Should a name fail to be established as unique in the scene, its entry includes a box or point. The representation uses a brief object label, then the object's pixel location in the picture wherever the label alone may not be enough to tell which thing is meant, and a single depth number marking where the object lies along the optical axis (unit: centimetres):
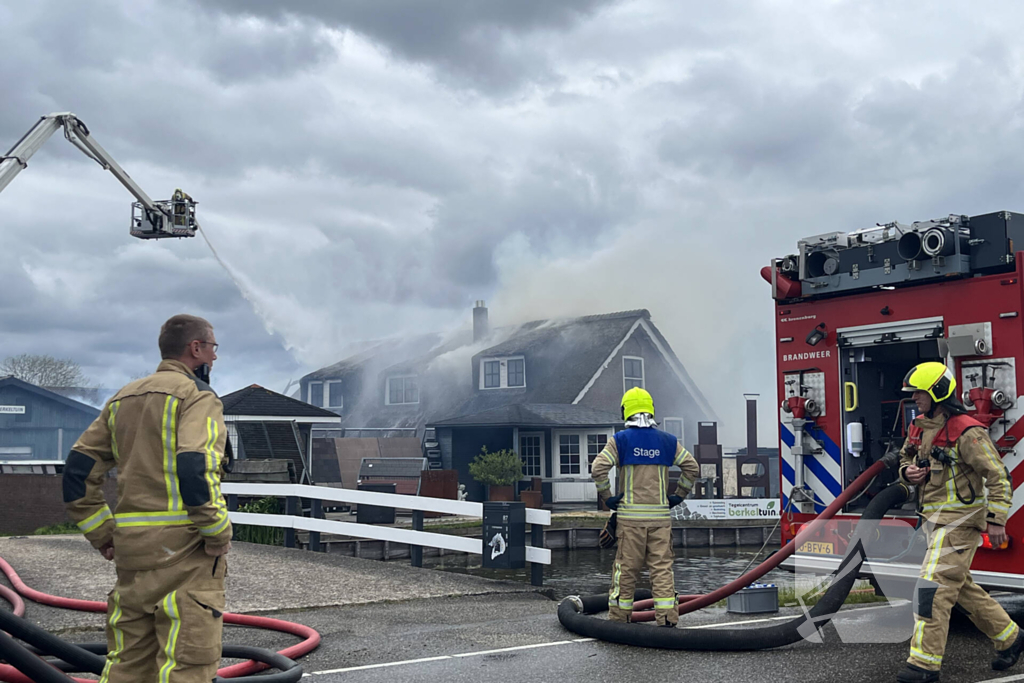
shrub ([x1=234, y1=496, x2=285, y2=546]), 1337
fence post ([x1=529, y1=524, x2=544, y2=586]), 1067
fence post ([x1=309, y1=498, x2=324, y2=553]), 1263
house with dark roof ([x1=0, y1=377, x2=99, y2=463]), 3884
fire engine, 669
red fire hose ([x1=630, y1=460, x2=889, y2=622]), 727
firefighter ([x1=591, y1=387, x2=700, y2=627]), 728
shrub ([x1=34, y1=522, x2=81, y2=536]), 1927
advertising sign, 2141
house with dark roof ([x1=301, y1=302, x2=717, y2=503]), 2803
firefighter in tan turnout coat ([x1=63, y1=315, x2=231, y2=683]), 391
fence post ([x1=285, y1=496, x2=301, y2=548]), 1281
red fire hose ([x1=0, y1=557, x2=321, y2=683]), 577
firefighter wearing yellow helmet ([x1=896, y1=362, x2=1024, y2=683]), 559
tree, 6031
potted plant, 2628
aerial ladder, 2256
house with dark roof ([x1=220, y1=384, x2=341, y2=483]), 1931
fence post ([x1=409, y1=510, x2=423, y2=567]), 1203
